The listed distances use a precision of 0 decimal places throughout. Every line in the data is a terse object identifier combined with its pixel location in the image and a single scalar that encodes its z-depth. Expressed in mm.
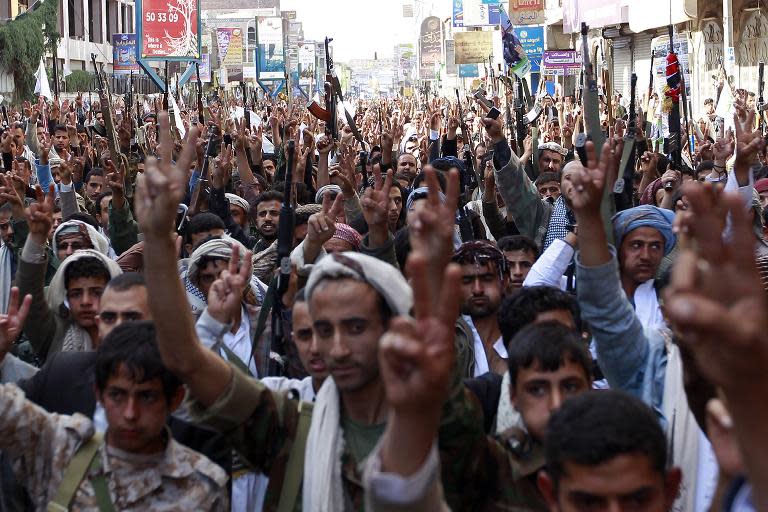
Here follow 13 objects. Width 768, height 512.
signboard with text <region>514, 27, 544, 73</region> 33656
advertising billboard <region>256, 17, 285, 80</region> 49750
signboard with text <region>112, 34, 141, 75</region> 35125
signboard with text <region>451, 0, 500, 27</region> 46250
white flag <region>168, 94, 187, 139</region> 11562
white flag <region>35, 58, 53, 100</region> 18625
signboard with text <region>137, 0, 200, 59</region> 20125
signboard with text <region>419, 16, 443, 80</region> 96438
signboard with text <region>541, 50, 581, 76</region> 21594
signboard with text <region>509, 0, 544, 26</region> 39656
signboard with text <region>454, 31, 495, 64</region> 51312
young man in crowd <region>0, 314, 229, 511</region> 2754
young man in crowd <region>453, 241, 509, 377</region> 4162
